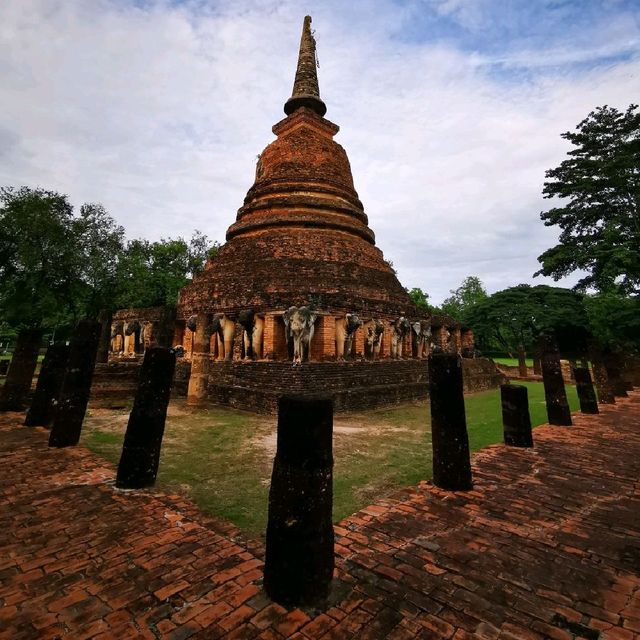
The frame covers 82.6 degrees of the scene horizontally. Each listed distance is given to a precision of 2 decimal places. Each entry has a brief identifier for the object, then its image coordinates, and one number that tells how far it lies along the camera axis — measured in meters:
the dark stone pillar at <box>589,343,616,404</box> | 10.20
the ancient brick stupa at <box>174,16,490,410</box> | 9.22
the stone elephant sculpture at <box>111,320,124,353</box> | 14.82
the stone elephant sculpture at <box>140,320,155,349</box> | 13.81
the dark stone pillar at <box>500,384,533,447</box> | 5.39
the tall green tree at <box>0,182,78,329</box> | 22.17
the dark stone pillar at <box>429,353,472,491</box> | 3.76
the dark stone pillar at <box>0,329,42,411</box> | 7.46
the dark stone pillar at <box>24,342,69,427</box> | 6.25
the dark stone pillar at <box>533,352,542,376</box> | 20.12
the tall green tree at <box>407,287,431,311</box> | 33.22
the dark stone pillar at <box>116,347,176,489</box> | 3.73
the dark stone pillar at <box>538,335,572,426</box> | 7.08
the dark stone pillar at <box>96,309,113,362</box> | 13.79
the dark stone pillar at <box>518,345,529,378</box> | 19.77
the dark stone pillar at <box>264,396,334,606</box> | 2.05
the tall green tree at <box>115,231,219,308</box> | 25.09
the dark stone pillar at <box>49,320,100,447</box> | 5.10
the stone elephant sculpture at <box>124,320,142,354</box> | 14.00
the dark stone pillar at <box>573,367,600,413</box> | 8.46
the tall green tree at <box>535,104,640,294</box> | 20.30
